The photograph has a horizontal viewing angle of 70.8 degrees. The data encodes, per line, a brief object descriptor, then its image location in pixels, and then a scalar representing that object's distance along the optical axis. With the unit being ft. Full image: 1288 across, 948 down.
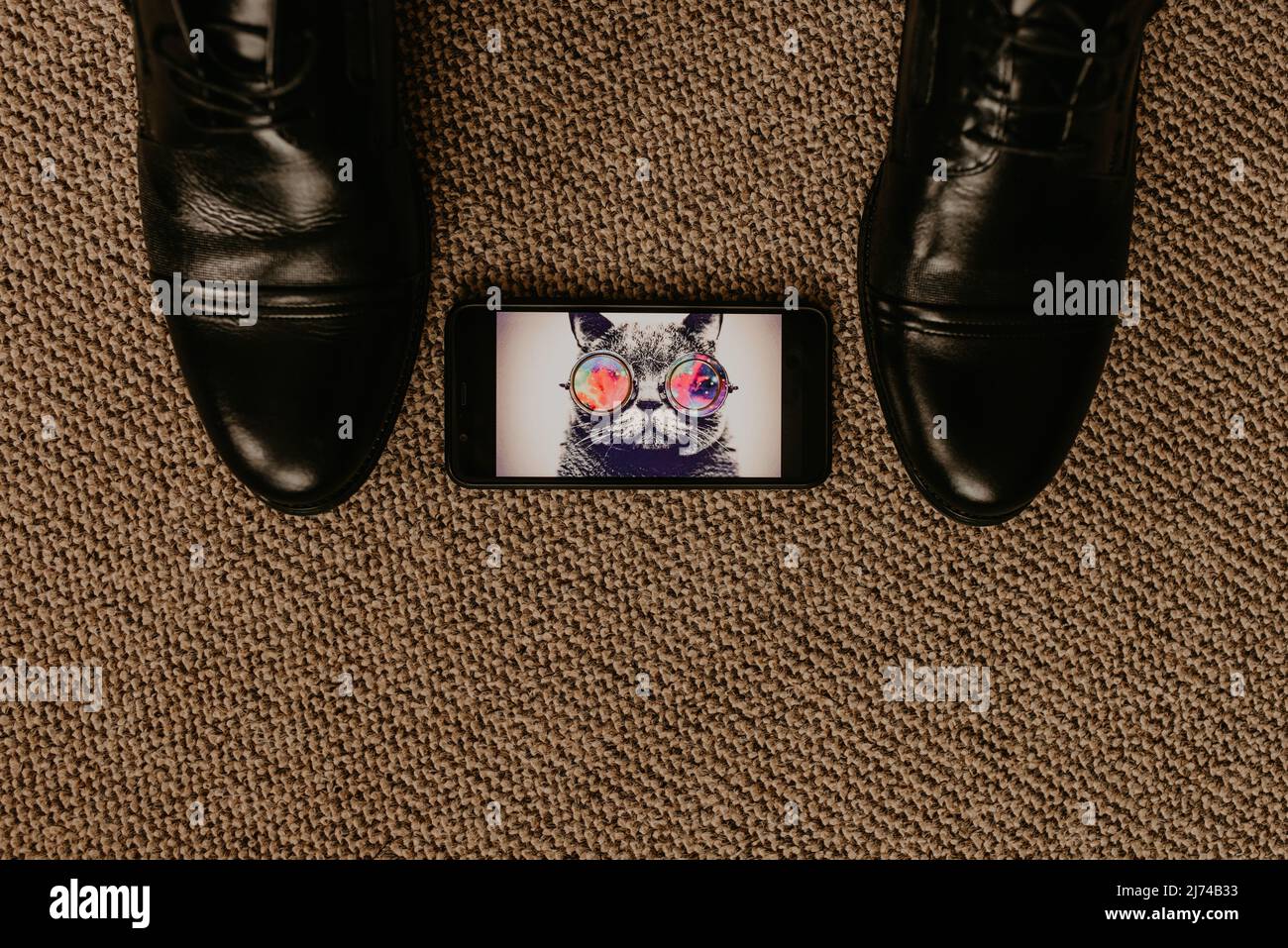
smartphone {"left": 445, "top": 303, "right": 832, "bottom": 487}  1.76
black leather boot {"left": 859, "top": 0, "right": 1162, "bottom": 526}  1.49
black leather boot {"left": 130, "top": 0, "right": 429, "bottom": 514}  1.46
